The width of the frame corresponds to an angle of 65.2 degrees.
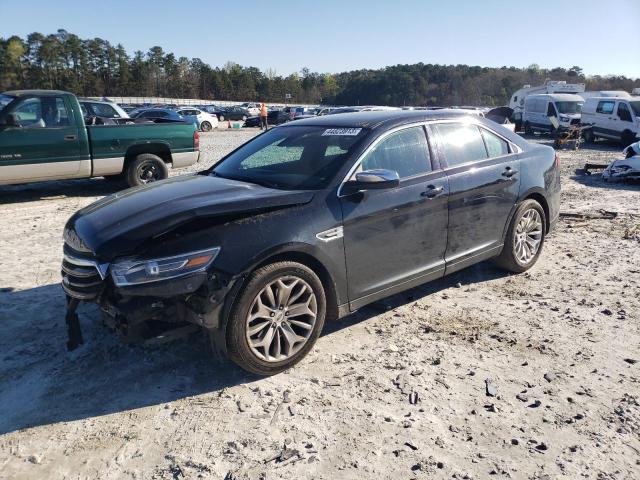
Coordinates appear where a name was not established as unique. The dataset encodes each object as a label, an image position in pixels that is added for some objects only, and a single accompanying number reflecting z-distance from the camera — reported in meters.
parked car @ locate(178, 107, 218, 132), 33.03
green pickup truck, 8.48
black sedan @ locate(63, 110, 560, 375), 3.06
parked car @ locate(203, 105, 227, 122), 51.41
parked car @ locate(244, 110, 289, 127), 40.28
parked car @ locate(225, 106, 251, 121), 51.56
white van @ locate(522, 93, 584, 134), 23.42
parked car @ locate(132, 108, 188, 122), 25.16
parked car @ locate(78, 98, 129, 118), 12.52
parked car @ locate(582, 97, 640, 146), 18.80
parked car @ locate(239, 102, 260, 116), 54.15
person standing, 31.81
